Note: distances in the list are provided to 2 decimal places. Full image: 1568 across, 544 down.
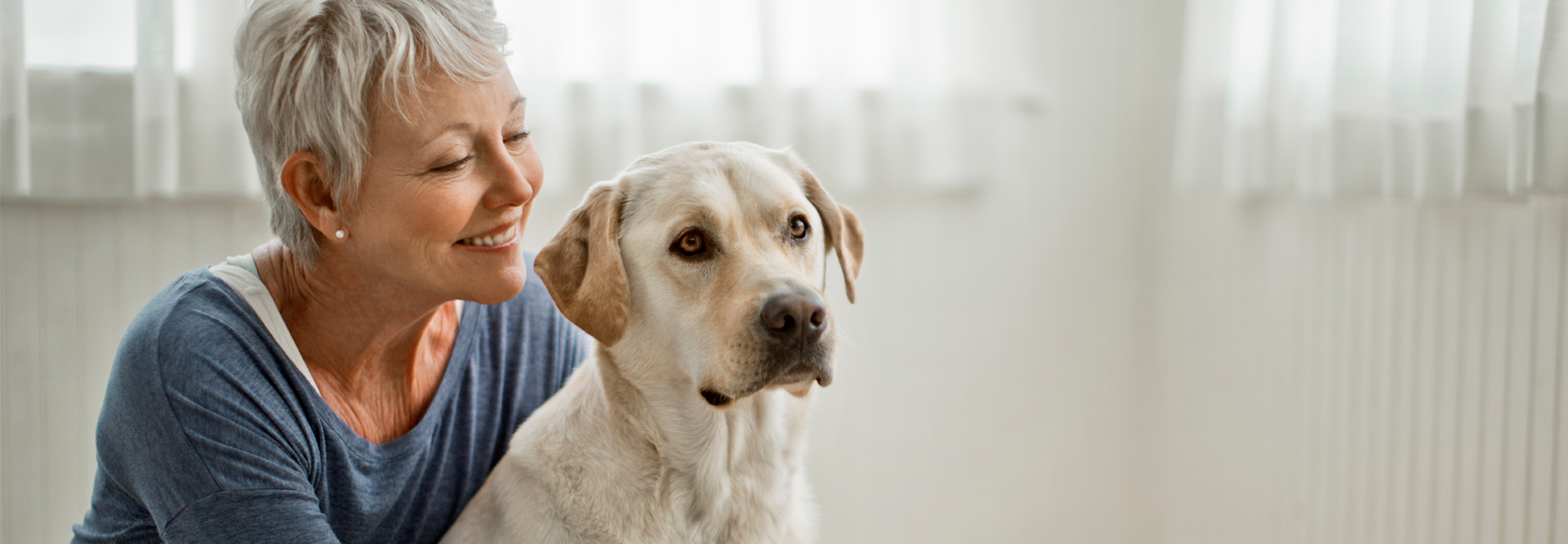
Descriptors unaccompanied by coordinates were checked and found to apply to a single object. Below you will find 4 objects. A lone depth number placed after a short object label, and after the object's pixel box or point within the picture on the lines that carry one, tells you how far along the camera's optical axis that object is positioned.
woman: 1.22
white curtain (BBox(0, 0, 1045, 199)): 2.05
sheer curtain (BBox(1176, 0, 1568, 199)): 1.50
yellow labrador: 1.26
